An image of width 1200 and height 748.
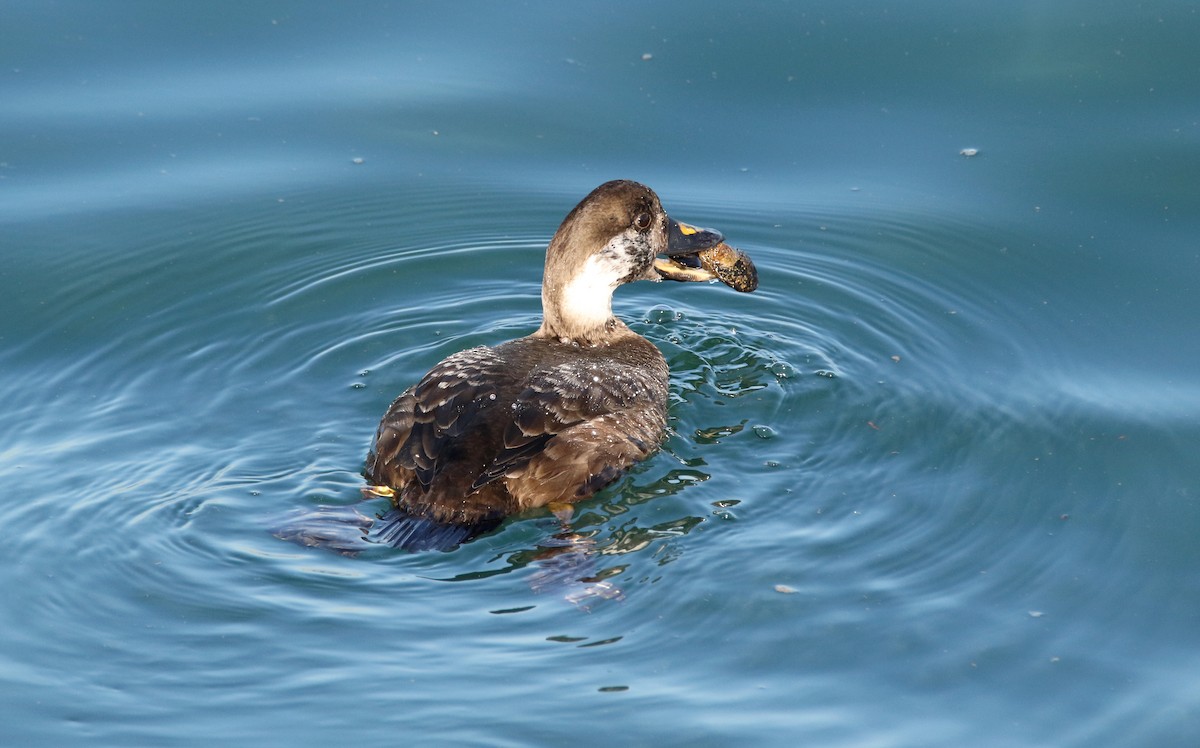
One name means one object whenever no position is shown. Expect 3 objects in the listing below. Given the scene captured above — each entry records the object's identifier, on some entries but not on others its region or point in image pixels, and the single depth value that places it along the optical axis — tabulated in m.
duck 12.58
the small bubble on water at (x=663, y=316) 17.09
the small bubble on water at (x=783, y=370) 15.23
